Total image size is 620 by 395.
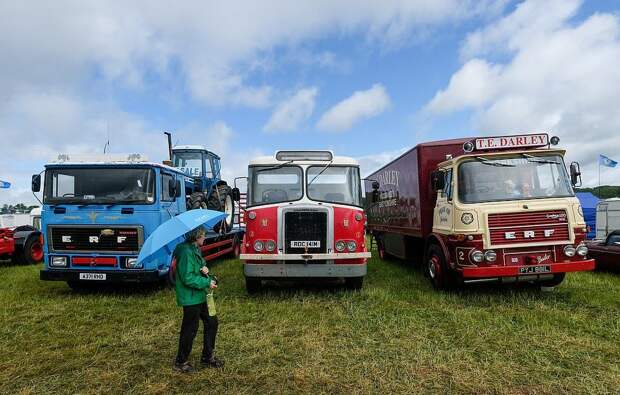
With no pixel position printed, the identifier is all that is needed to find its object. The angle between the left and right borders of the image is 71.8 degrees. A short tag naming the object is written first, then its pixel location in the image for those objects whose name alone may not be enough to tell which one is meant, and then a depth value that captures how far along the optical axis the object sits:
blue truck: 7.95
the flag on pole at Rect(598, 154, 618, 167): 21.39
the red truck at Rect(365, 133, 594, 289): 7.16
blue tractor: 12.75
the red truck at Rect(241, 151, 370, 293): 7.73
